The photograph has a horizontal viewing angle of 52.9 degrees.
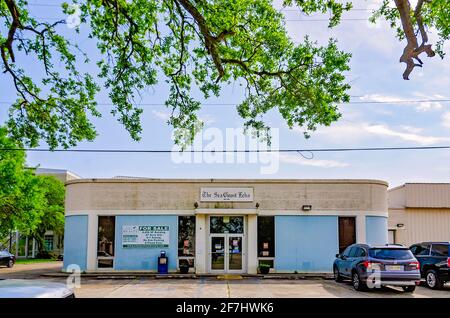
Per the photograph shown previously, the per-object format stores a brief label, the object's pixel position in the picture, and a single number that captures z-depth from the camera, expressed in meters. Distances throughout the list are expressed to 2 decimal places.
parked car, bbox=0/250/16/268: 32.44
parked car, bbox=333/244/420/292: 15.38
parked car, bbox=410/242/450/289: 16.80
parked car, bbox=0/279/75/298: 3.24
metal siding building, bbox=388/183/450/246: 30.94
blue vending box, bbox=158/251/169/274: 22.81
